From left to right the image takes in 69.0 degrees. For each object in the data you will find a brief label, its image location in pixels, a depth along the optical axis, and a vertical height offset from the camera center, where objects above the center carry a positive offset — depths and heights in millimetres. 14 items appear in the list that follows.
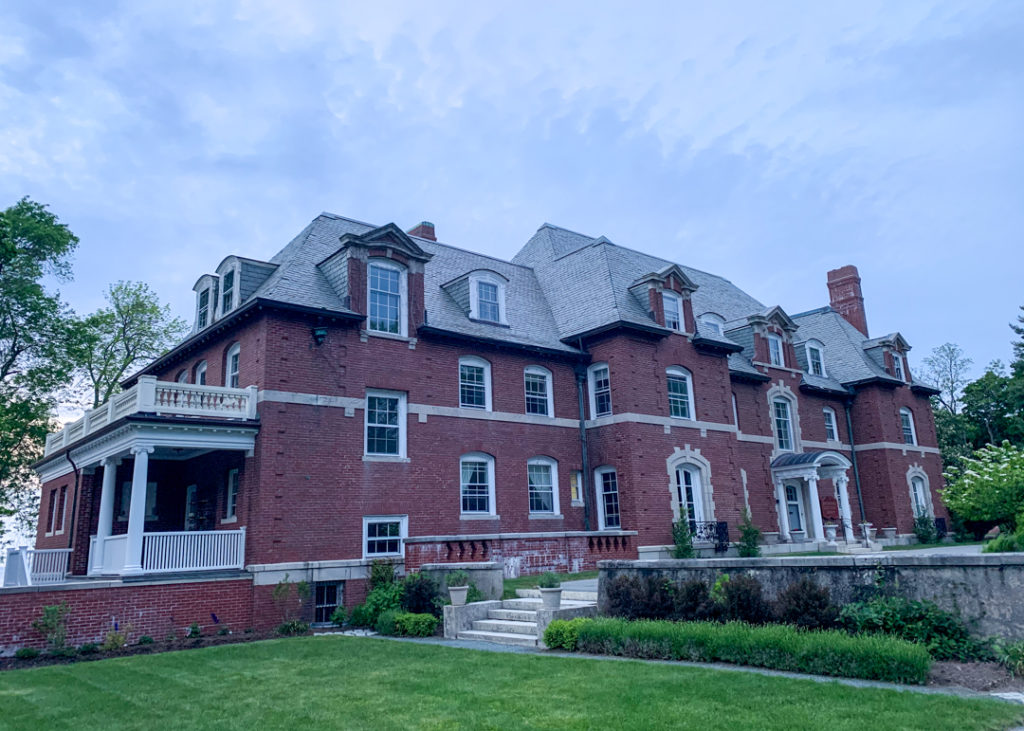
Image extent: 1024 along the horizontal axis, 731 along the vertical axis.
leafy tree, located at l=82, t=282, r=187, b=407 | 38094 +11714
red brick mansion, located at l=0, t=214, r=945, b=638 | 18594 +3740
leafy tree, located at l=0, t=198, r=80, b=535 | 30891 +10041
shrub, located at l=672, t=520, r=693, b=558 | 23438 +230
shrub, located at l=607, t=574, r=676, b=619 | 12352 -799
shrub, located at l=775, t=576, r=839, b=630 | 10383 -879
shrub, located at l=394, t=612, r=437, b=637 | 15227 -1342
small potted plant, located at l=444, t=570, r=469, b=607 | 15188 -618
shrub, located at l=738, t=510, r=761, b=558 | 24766 +174
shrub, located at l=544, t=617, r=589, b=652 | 12133 -1309
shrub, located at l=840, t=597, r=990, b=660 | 9289 -1081
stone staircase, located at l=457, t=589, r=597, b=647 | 13538 -1258
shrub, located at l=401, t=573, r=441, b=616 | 16453 -825
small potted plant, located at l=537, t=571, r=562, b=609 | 13056 -741
